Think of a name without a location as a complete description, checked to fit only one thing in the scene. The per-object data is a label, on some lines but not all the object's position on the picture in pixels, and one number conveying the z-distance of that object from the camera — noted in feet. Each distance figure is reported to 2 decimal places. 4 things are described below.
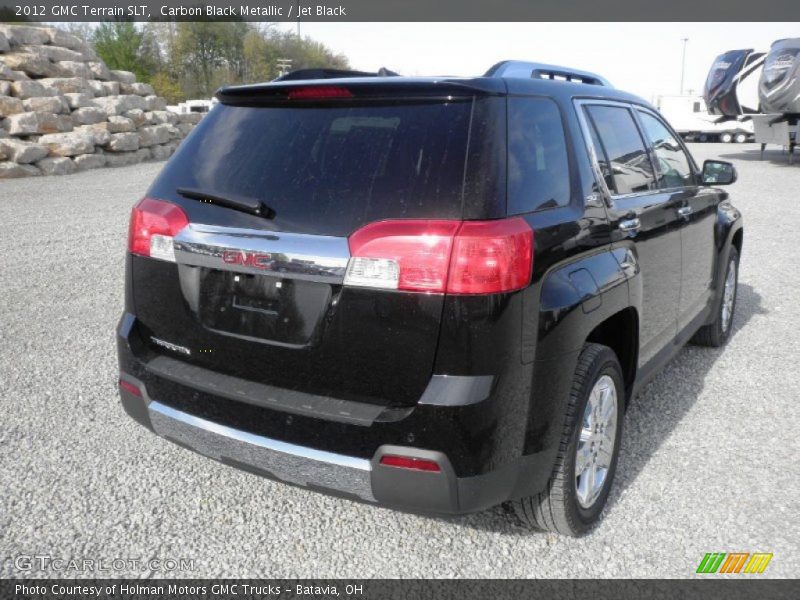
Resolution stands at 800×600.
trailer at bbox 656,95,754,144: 130.62
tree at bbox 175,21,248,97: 189.16
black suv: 7.18
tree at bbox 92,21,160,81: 150.51
